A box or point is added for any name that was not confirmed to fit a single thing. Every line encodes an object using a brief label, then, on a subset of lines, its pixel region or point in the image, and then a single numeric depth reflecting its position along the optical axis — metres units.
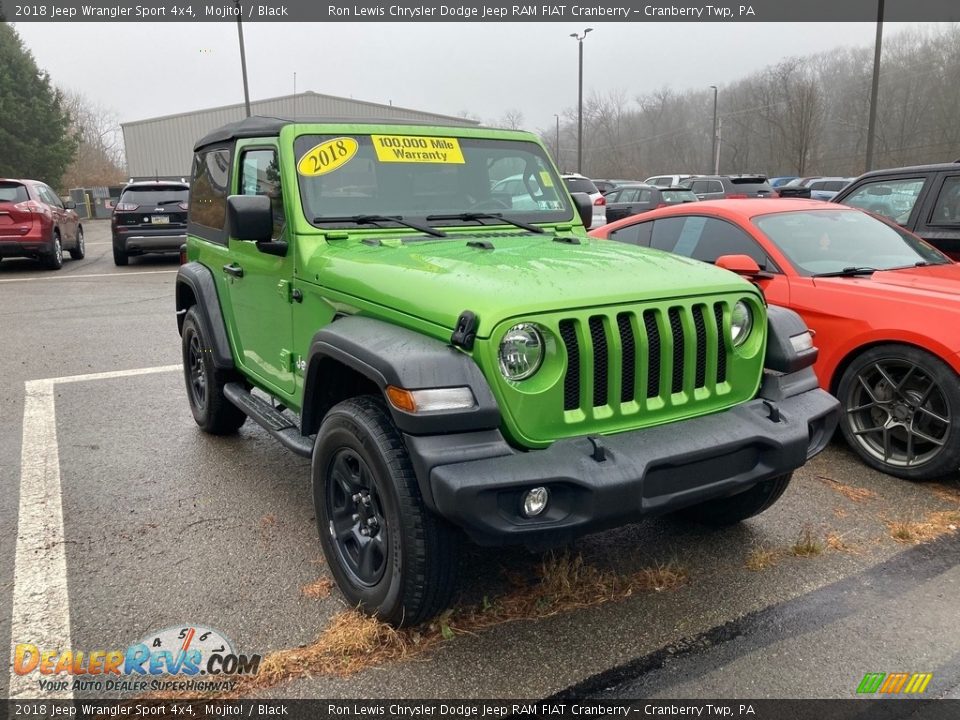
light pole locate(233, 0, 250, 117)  27.39
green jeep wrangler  2.42
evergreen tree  34.25
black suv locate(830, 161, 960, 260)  6.14
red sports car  4.04
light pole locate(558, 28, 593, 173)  35.82
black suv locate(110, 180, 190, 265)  14.50
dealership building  43.38
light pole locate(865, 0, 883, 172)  19.29
